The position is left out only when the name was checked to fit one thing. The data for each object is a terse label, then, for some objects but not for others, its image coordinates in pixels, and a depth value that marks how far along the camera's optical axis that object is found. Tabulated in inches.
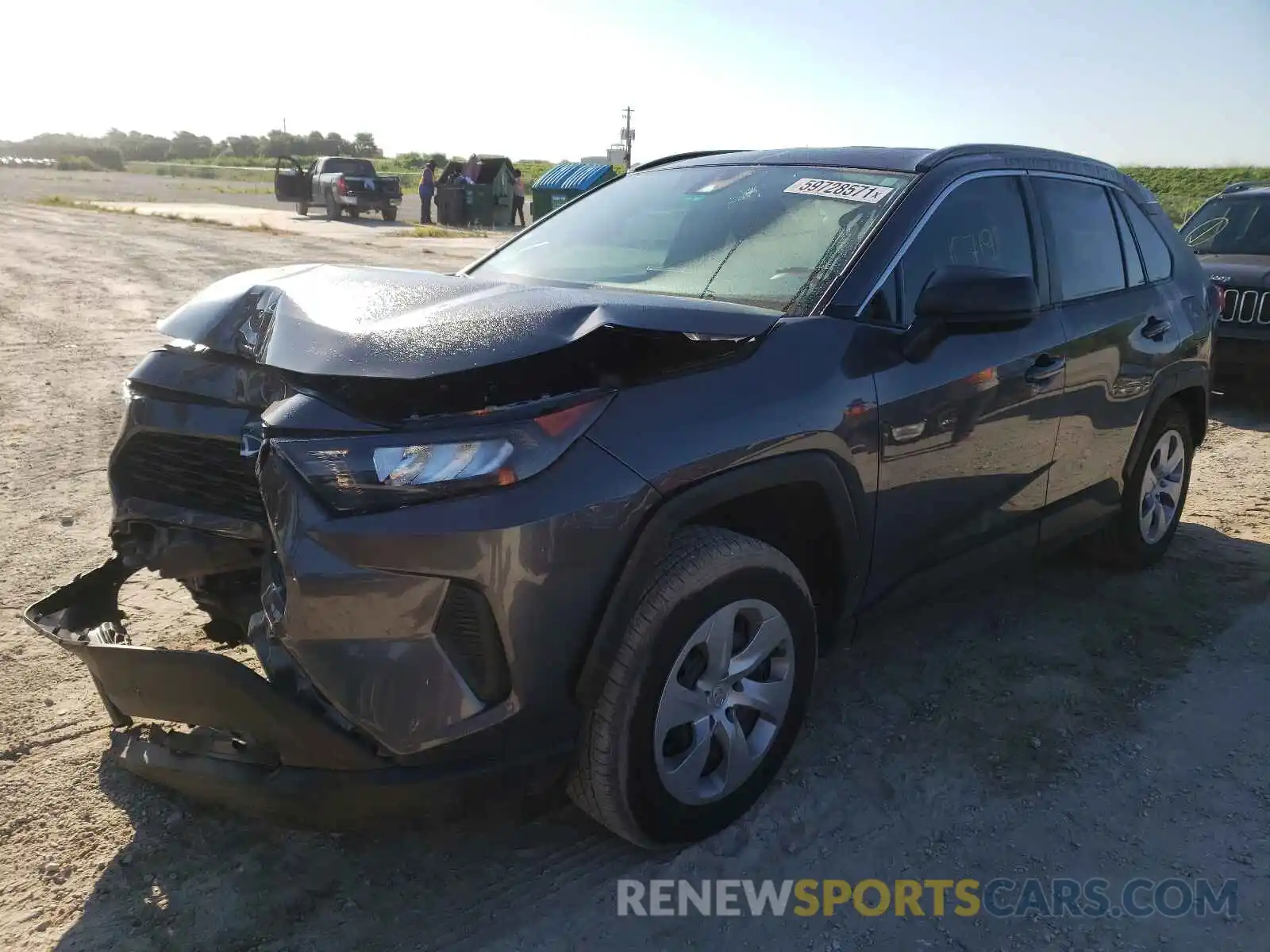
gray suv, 80.4
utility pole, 1904.4
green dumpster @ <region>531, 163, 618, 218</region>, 1044.5
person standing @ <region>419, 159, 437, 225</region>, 1112.8
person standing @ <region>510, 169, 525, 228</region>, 1120.2
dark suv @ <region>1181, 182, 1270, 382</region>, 302.7
